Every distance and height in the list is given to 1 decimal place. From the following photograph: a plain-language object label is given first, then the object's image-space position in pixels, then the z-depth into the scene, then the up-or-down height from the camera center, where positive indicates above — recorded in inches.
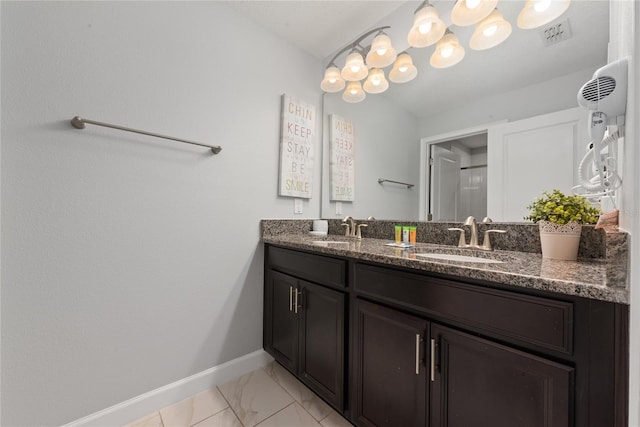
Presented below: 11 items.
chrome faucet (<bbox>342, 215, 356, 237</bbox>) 74.2 -3.4
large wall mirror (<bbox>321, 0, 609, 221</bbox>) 42.7 +22.2
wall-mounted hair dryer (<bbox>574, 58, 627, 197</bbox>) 25.7 +11.7
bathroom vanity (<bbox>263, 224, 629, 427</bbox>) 23.4 -14.9
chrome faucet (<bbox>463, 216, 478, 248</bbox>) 48.9 -2.9
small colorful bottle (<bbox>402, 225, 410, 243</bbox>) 57.3 -4.2
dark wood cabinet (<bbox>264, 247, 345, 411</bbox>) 47.3 -25.1
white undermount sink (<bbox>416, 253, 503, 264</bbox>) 38.6 -6.9
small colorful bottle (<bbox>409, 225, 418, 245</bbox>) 57.4 -4.4
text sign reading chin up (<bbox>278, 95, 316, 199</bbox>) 72.6 +19.6
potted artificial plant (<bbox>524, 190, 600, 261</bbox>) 35.8 -0.5
